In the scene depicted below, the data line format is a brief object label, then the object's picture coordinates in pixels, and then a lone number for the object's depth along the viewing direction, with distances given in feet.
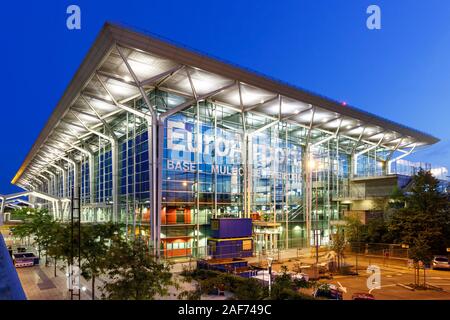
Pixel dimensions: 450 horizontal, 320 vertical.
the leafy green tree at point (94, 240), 54.63
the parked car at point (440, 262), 103.09
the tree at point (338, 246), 100.89
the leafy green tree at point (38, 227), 89.56
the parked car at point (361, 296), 61.85
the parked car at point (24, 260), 103.40
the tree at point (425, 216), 90.79
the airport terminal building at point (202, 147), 104.83
